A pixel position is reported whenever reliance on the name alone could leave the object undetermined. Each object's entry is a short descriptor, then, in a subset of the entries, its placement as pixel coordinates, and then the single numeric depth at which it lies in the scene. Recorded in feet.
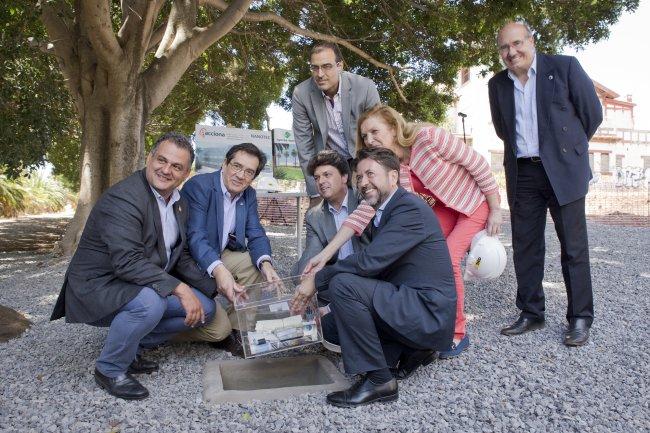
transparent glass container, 10.18
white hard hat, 11.32
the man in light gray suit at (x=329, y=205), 11.92
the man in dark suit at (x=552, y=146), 11.57
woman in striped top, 10.87
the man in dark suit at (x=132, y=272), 9.26
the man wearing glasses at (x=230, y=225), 11.28
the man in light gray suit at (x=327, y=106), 12.75
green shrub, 57.67
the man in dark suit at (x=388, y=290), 8.93
